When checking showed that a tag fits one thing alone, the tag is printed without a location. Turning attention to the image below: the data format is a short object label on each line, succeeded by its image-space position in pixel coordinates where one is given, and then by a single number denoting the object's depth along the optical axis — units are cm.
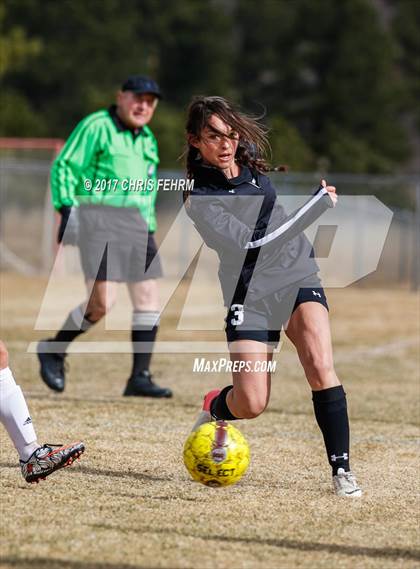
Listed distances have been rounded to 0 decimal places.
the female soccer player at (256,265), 1071
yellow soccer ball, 1039
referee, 1666
